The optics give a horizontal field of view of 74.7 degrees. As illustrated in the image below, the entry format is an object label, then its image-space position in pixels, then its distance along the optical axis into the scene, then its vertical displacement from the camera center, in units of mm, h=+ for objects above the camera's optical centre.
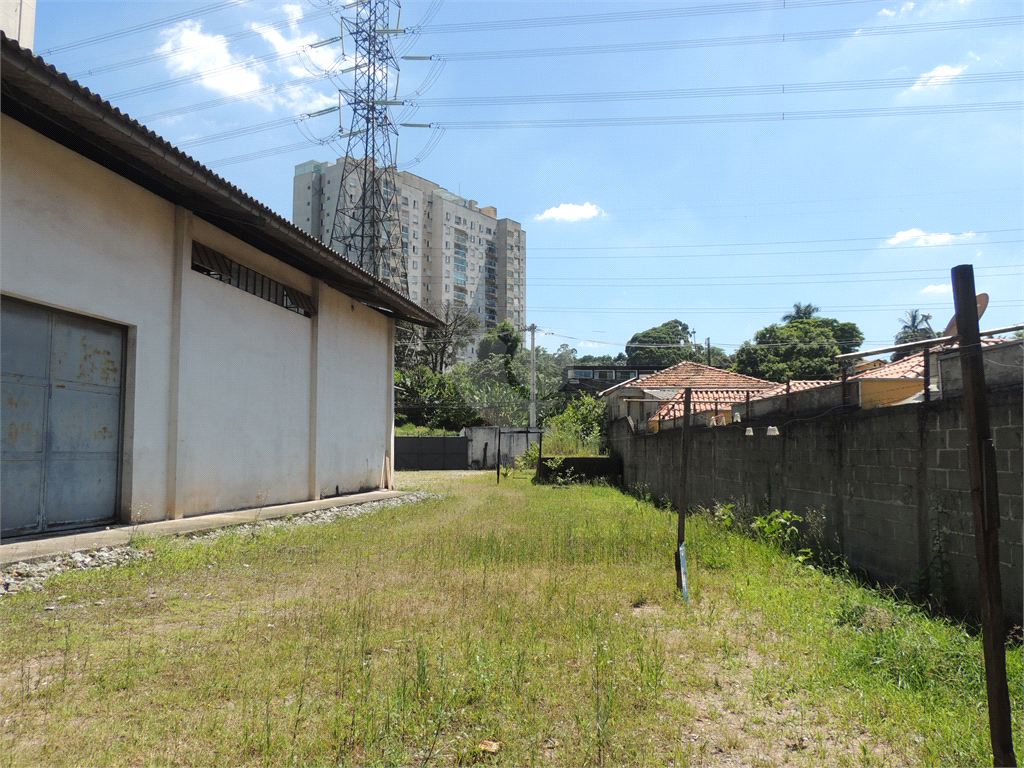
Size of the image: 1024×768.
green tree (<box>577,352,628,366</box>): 75631 +7664
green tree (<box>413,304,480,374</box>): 51250 +6796
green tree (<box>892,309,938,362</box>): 53138 +7901
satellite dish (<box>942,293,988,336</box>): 3678 +669
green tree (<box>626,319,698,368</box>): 68188 +8131
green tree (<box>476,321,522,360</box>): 55375 +7443
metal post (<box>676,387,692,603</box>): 6059 -1126
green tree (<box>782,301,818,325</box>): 63000 +10625
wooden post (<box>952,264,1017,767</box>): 2662 -413
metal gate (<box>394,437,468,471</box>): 34719 -1305
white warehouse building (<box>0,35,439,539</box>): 7984 +1581
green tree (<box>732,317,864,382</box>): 44906 +4902
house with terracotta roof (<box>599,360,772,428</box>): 27656 +1839
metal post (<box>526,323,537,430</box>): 34375 +1849
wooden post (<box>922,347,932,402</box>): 5995 +411
